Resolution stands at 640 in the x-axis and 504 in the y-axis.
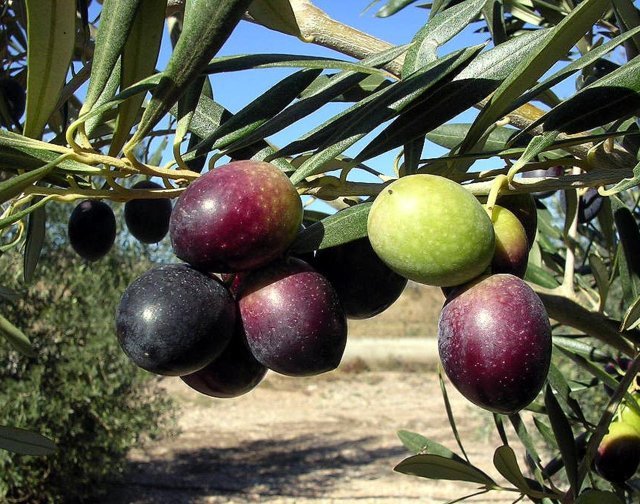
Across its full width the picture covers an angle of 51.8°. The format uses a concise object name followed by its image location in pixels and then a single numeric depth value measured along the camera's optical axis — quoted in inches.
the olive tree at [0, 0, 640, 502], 4.9
